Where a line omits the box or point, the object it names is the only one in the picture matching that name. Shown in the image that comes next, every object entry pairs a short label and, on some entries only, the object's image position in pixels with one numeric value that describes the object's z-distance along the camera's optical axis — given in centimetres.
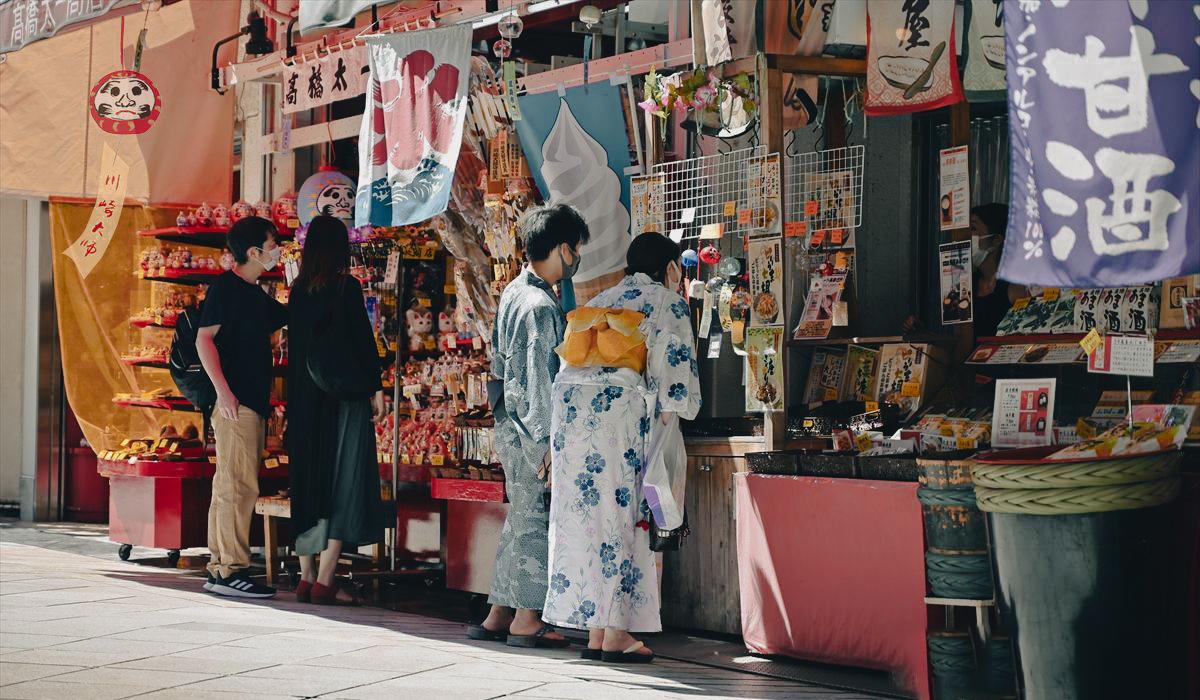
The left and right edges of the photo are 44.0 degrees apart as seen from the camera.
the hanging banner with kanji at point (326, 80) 956
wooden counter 774
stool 934
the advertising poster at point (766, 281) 725
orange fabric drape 1271
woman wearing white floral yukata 689
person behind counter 770
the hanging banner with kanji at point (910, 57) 698
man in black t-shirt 927
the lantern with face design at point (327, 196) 1037
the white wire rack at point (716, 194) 738
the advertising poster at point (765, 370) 727
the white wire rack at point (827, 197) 734
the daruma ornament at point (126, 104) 1174
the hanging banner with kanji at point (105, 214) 1185
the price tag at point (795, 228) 725
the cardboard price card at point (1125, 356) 559
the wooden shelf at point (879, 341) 741
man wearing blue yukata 738
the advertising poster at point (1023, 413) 615
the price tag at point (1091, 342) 566
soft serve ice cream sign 841
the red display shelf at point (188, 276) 1094
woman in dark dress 881
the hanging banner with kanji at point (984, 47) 724
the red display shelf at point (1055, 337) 648
